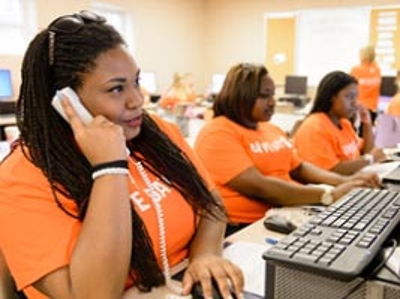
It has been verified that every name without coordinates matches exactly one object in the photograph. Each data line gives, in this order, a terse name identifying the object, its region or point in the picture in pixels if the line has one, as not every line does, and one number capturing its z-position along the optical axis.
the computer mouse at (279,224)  1.31
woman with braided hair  0.88
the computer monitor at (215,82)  7.77
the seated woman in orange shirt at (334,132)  2.40
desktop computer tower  0.67
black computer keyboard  0.70
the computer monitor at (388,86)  6.39
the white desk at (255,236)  0.96
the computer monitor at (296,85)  7.11
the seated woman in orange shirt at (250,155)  1.80
